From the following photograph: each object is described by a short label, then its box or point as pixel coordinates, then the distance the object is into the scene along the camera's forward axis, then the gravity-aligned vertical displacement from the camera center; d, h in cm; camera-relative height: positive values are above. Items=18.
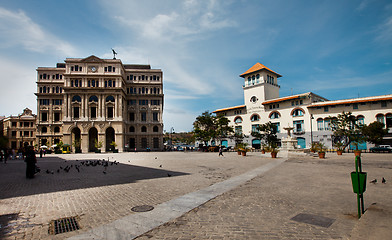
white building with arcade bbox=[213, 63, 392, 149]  3706 +383
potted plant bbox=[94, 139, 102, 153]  4614 -260
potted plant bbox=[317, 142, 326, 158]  2210 -287
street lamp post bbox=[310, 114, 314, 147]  4206 -86
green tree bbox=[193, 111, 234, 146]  4709 +100
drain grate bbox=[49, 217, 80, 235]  468 -221
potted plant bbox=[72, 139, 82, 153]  4700 -249
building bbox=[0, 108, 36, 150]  6625 +198
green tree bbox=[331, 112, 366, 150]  3316 +2
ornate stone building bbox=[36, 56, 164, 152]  4866 +748
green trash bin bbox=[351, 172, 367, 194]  486 -133
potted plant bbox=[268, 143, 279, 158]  2348 -279
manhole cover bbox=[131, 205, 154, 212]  596 -228
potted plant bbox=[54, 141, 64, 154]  4616 -312
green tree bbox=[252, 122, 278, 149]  4444 -89
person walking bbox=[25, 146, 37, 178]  1209 -176
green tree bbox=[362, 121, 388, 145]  3173 -90
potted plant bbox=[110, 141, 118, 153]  4702 -280
